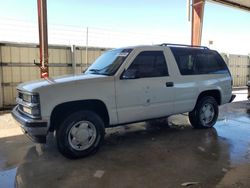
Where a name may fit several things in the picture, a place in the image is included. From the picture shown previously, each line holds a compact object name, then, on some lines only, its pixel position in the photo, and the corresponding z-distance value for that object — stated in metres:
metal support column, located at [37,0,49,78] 8.31
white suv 4.34
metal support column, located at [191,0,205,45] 12.52
